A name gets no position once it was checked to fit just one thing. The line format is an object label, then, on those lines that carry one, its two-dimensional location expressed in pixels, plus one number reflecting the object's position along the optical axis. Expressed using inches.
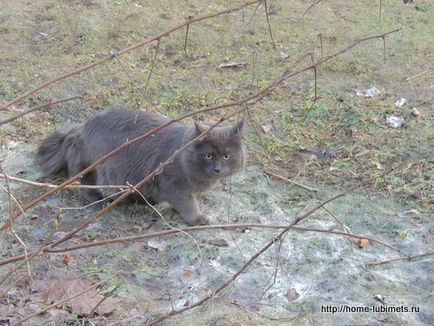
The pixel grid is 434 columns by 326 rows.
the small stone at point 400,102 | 244.9
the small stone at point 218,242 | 177.9
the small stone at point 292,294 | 154.9
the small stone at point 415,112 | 237.8
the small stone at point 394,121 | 234.1
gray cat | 189.0
